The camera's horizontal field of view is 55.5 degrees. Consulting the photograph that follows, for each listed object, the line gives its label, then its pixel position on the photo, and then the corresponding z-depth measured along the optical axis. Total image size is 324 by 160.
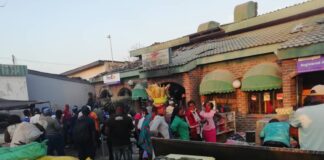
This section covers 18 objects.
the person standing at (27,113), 10.88
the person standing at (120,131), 8.14
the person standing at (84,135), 7.90
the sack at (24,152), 4.91
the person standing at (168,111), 9.27
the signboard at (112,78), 19.08
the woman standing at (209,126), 8.89
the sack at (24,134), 6.56
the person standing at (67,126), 10.71
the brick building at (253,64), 9.97
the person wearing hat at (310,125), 3.89
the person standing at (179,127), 7.38
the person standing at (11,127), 7.56
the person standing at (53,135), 9.03
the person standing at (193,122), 8.44
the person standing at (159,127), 7.35
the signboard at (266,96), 11.59
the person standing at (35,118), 9.86
